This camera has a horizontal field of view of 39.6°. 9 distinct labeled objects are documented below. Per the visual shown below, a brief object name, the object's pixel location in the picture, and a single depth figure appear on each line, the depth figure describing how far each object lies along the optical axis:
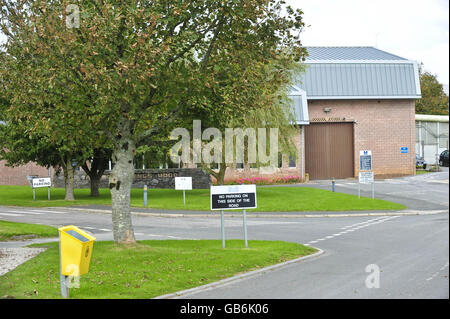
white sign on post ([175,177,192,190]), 31.95
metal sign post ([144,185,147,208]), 31.68
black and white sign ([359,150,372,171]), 32.62
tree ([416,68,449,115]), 80.50
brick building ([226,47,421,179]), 50.47
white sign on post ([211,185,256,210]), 15.62
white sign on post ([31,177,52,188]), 36.00
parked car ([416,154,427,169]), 59.11
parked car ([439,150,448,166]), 58.51
